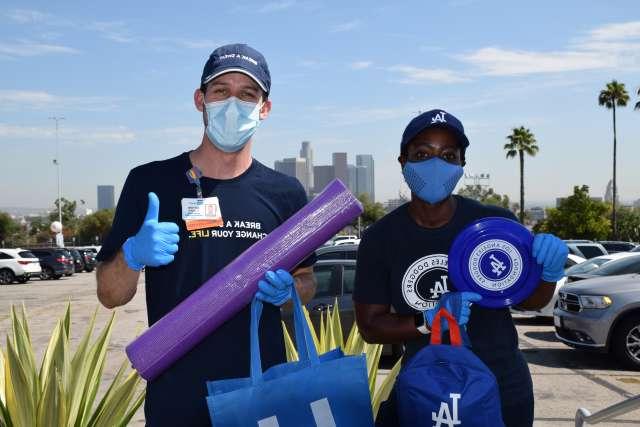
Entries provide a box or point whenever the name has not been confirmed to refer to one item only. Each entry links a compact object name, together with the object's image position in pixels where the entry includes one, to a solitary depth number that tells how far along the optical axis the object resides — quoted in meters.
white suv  27.44
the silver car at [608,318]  8.52
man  2.22
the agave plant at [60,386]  3.60
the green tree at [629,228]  68.22
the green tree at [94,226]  84.19
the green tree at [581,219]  48.38
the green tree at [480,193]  74.97
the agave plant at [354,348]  4.33
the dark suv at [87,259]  38.38
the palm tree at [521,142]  51.47
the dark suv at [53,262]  30.47
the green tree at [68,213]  96.12
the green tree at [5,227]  78.50
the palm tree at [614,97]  45.94
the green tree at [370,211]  93.88
